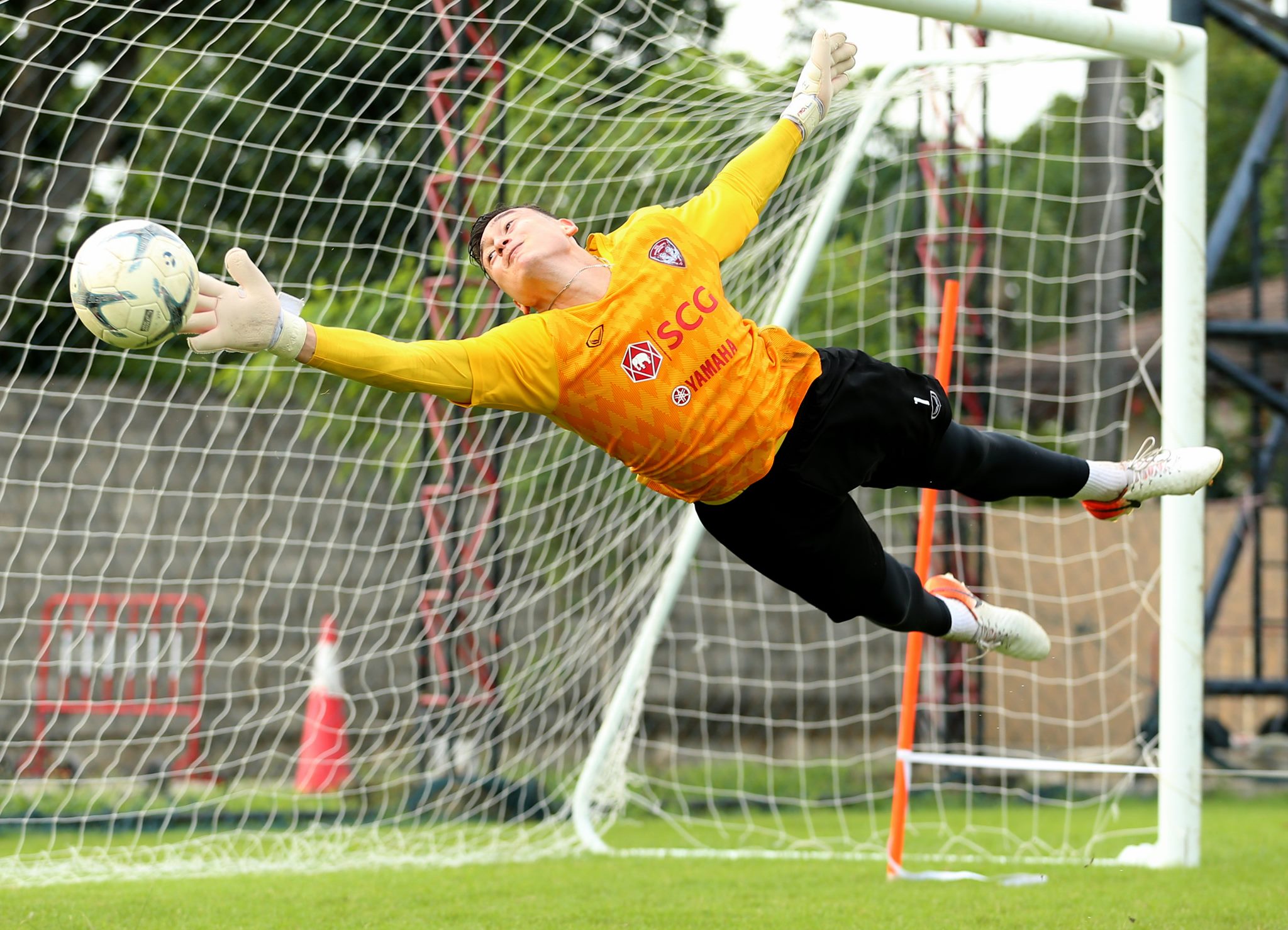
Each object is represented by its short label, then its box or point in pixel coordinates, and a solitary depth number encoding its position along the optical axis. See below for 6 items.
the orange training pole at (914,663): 10.45
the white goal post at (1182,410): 11.28
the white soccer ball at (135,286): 5.89
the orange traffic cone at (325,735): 15.91
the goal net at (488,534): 13.02
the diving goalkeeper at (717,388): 6.40
